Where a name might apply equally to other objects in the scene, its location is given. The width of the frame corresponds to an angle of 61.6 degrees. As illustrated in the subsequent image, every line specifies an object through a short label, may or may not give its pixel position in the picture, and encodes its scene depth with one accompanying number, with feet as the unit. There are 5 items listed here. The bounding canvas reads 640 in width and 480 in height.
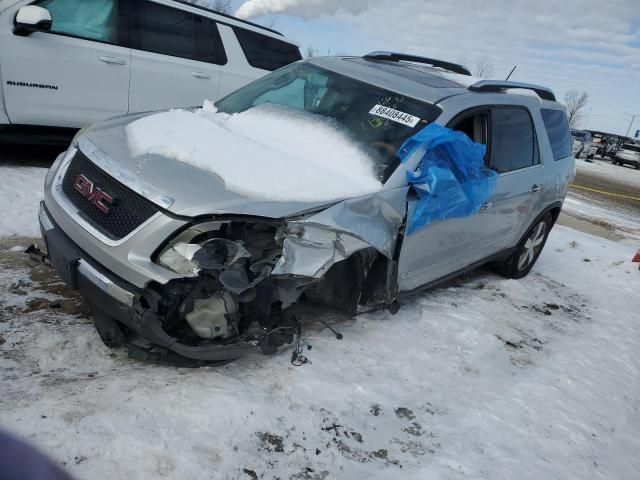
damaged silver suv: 8.43
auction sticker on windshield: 11.66
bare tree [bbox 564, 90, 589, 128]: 215.92
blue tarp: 10.83
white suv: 16.60
